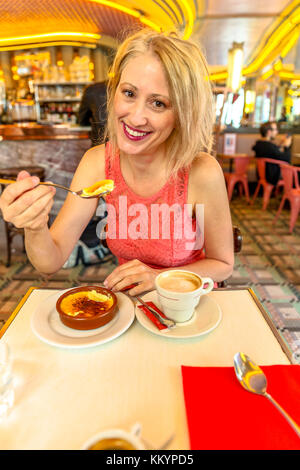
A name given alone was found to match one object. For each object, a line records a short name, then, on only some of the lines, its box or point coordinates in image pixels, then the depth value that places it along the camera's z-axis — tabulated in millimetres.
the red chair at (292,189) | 4367
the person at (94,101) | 3494
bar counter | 3824
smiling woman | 1183
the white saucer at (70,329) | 791
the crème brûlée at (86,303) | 866
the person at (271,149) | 5484
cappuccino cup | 831
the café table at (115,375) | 583
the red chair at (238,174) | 6051
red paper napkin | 553
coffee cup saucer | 827
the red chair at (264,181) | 5605
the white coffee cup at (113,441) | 451
